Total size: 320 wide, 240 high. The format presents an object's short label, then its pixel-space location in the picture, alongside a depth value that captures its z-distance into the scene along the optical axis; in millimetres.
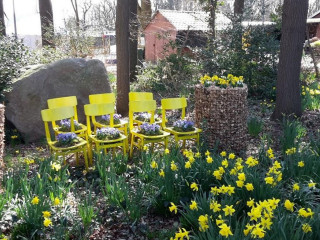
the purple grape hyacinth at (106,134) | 3511
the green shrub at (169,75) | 7094
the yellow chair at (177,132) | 3699
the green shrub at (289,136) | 3476
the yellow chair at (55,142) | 3255
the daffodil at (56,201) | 2165
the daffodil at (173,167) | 2611
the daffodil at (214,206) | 1885
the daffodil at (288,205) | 1772
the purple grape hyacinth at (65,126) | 3839
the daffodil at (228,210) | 1781
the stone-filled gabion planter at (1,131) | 2754
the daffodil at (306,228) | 1630
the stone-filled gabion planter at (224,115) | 3859
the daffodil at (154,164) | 2742
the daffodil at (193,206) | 1970
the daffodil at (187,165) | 2559
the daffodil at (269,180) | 2089
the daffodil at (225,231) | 1558
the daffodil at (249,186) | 2064
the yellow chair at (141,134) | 3562
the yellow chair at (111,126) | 3425
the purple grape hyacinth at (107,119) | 4127
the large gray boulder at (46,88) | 4612
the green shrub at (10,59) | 4600
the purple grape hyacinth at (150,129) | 3618
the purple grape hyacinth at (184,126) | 3746
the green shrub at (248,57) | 6207
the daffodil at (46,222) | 1985
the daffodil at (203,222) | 1744
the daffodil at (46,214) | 2052
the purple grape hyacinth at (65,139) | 3327
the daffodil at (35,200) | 2114
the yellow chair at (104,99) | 4129
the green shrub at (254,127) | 4330
